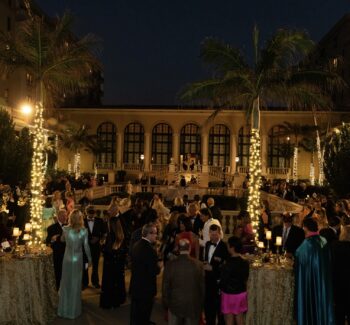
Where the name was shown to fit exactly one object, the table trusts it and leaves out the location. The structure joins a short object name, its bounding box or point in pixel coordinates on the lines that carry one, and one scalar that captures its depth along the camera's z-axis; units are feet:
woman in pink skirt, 19.12
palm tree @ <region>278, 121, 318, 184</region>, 132.05
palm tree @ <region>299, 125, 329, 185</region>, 129.59
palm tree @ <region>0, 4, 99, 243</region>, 36.91
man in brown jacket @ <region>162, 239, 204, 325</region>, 18.02
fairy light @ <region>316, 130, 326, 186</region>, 101.06
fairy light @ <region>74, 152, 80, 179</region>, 133.71
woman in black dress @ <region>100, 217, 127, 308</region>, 26.30
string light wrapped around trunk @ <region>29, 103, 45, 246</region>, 34.37
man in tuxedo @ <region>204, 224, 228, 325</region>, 21.56
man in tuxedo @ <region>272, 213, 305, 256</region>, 27.58
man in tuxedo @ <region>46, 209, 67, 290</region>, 27.72
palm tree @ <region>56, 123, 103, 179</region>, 134.00
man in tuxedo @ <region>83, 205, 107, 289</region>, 29.73
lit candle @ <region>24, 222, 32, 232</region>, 25.32
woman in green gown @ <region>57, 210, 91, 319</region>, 24.43
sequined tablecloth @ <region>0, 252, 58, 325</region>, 22.44
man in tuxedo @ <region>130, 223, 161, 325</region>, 19.90
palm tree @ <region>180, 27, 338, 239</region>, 38.83
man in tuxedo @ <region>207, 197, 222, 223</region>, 35.22
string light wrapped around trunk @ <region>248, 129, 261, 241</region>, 38.55
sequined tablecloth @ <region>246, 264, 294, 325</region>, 21.31
